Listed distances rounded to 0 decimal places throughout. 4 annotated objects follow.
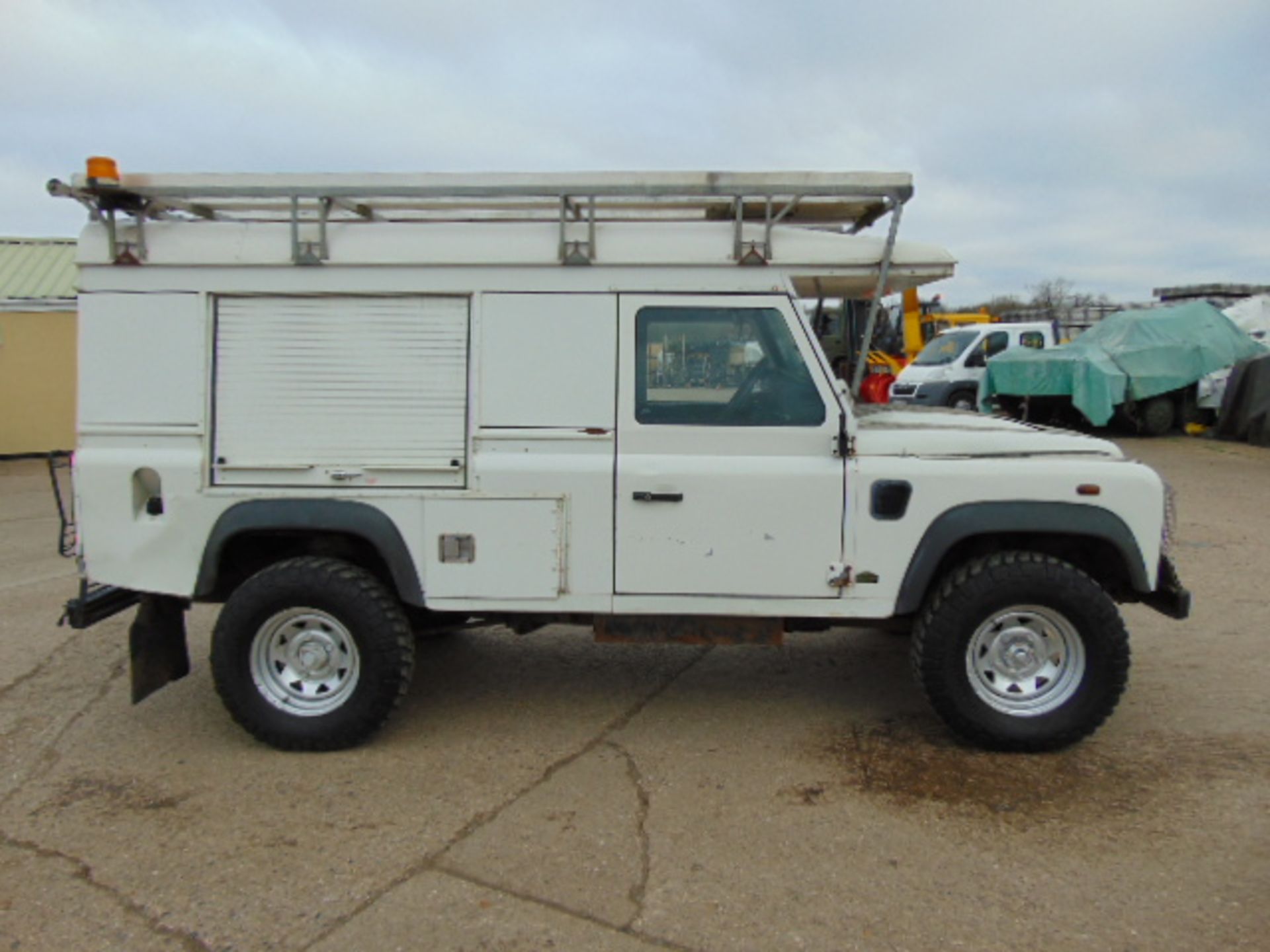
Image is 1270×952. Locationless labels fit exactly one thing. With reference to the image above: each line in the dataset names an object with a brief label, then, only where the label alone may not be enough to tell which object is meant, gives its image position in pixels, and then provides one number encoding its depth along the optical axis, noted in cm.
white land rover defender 416
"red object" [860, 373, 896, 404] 483
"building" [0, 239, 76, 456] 1683
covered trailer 1727
